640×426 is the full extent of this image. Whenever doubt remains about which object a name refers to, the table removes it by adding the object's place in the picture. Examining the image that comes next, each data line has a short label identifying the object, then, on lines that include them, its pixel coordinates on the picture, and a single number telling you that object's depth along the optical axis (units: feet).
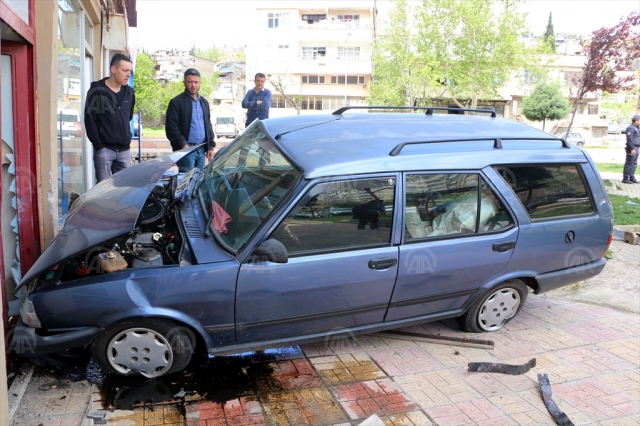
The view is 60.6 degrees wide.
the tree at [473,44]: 94.59
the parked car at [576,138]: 141.06
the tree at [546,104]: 134.21
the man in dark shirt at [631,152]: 46.65
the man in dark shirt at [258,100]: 29.63
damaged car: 11.12
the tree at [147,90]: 190.19
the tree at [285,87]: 172.24
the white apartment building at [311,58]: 178.60
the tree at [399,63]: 107.76
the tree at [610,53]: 67.51
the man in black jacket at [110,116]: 19.85
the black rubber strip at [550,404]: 10.85
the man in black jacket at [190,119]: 22.91
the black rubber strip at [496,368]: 12.77
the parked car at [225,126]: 167.21
